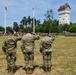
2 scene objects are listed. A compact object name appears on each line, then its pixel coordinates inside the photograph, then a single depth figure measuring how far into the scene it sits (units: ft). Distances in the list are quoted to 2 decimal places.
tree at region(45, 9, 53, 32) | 99.48
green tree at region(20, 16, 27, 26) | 176.84
